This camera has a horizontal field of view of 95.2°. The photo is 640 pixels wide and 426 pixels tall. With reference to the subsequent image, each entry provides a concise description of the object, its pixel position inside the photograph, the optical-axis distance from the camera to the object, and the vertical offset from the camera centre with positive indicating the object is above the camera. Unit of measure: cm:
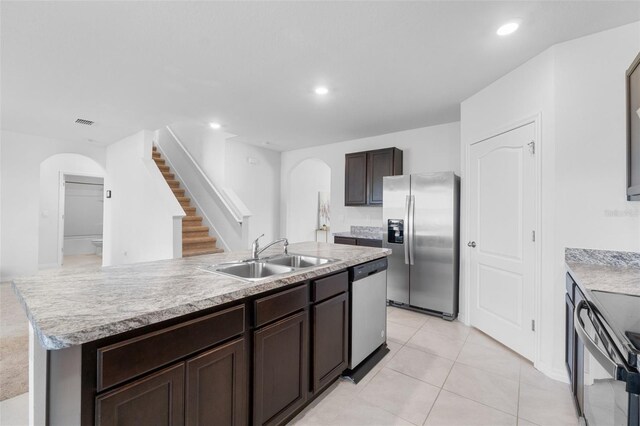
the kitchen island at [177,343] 97 -54
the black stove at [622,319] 94 -40
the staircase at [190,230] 463 -27
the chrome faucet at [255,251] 220 -28
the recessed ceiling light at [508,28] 200 +132
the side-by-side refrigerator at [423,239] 344 -30
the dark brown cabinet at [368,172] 444 +67
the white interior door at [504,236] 253 -20
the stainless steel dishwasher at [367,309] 225 -78
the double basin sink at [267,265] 198 -37
